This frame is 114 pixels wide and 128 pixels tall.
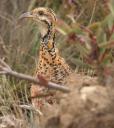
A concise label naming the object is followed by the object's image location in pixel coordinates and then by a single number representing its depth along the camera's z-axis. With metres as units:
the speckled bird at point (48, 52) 9.18
